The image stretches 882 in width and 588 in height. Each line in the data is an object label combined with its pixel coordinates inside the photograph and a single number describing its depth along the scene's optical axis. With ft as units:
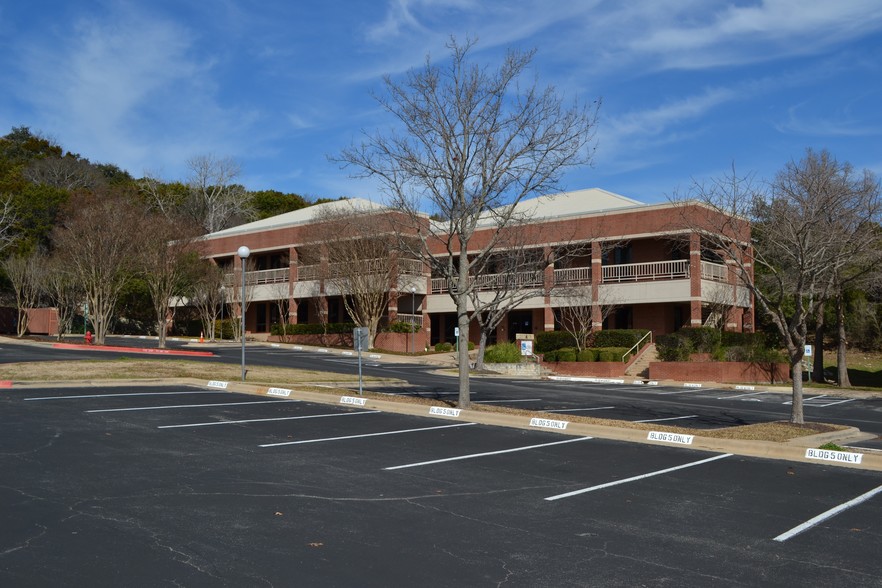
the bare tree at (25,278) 152.66
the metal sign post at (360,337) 60.90
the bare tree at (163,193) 241.55
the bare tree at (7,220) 173.71
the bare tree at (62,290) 147.74
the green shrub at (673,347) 116.57
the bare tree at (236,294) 171.51
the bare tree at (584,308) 131.54
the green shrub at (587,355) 124.06
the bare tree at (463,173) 57.00
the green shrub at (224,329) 175.63
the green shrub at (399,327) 151.84
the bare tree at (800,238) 50.19
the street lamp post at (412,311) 147.95
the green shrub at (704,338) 117.60
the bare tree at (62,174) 230.27
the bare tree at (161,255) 126.72
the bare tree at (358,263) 144.66
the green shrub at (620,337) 127.42
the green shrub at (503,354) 121.08
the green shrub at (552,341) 132.77
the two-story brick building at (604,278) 129.39
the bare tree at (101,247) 124.36
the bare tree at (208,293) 165.68
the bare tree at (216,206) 250.78
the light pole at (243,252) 73.55
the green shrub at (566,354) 126.31
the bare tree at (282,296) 173.06
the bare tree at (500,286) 93.43
